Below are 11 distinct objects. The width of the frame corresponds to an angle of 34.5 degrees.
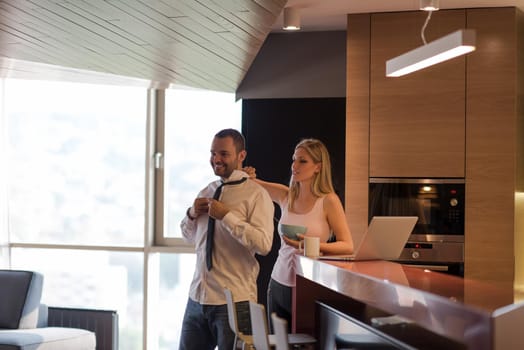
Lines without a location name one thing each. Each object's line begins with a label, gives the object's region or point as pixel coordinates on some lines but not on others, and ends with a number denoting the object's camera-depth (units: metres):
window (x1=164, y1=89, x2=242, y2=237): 7.90
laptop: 3.88
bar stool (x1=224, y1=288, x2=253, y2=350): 3.71
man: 3.94
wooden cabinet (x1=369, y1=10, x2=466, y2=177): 5.80
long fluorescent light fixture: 3.30
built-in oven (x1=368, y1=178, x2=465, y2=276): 5.78
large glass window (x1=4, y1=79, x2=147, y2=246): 7.96
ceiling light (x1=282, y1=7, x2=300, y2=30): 5.91
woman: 4.52
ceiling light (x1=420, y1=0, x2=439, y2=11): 4.89
